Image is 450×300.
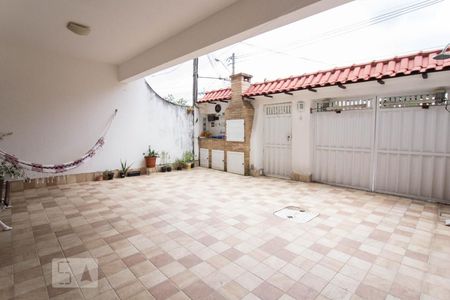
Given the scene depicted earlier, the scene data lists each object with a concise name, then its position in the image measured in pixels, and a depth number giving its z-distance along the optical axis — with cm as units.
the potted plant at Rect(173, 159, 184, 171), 814
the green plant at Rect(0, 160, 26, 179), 489
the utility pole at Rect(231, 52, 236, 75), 1393
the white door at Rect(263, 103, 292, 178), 658
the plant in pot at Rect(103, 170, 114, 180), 646
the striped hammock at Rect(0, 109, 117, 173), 491
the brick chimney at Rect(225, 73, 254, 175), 700
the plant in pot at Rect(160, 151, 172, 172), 776
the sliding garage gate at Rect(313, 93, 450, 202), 439
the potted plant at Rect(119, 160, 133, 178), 675
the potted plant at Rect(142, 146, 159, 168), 732
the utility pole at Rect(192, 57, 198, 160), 866
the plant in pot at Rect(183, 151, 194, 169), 828
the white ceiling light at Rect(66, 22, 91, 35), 376
